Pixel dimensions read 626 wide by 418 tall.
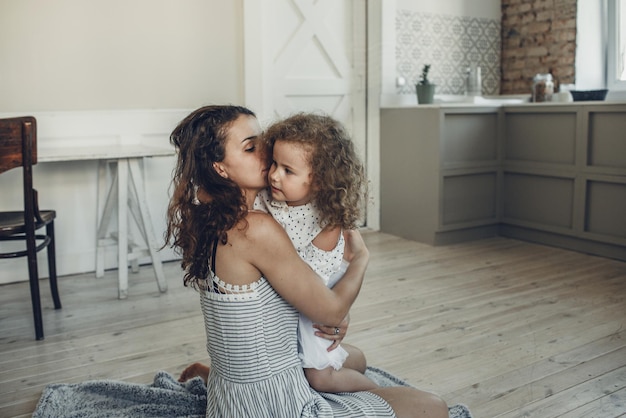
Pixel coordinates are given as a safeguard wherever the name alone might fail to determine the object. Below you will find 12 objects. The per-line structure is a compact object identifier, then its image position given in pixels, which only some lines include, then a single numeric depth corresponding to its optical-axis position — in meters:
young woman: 1.38
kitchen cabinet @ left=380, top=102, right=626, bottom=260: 4.01
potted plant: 4.63
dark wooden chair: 2.67
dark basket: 4.32
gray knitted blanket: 1.93
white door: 4.26
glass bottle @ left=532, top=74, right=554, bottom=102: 4.69
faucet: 4.91
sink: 4.66
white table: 3.23
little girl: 1.45
